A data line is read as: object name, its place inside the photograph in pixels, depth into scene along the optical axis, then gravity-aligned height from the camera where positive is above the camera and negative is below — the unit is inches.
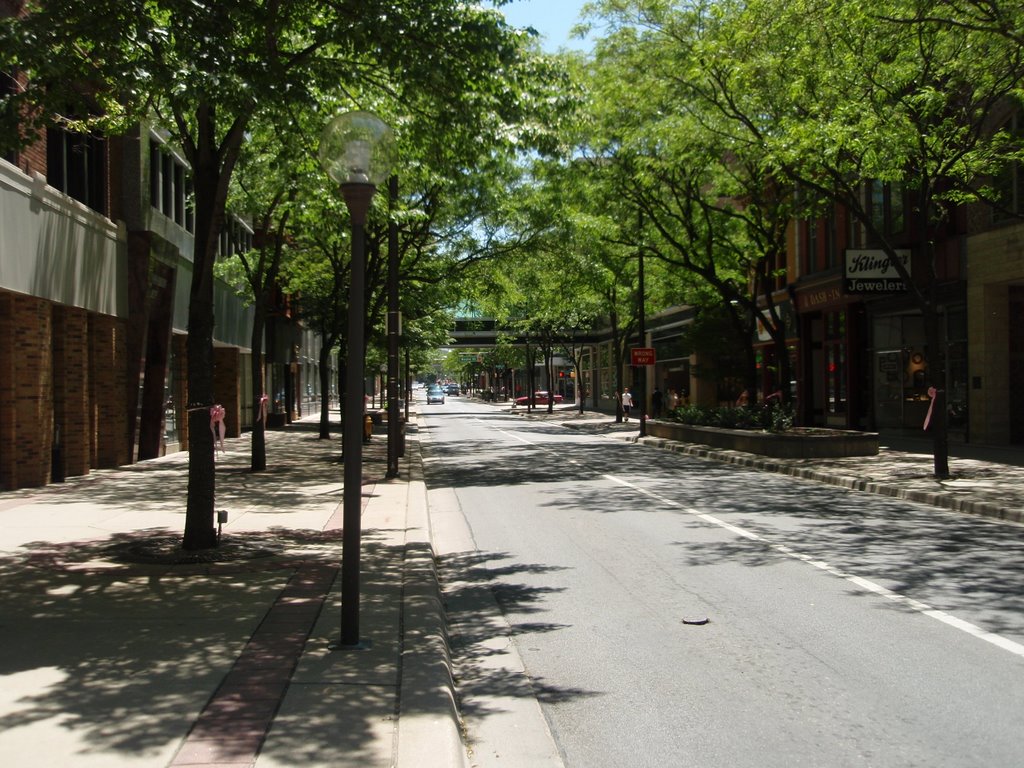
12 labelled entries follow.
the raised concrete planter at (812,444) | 855.1 -34.6
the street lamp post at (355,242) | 242.8 +43.4
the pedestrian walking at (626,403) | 1731.7 +6.4
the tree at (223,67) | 339.0 +129.9
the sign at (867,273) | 1000.9 +137.5
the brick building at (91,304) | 597.6 +77.9
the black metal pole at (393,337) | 699.6 +51.8
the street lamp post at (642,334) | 1209.0 +96.9
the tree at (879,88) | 594.2 +213.2
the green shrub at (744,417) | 956.6 -12.5
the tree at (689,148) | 799.1 +234.9
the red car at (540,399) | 2923.2 +24.5
